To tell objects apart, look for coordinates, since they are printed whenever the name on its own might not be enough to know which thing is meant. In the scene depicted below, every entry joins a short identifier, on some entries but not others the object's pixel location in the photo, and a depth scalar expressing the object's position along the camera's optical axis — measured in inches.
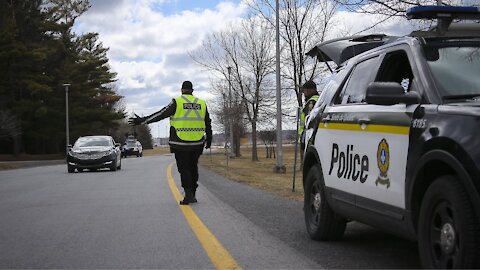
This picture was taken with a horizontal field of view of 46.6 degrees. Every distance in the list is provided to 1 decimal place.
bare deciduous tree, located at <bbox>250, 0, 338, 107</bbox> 961.5
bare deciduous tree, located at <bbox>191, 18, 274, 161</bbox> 1418.6
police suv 137.7
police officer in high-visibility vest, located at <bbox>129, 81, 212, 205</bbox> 371.6
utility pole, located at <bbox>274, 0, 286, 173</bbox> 824.3
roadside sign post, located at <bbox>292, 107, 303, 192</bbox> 444.6
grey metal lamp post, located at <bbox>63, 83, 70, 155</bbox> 1823.1
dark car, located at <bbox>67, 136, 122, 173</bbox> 828.6
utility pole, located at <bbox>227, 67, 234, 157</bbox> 1561.8
